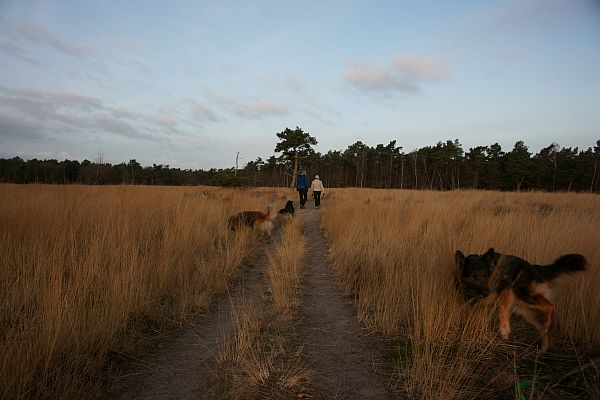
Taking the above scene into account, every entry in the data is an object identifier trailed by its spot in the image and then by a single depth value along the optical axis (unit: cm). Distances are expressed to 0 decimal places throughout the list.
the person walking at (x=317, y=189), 1808
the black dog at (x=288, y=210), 1313
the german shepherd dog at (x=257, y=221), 870
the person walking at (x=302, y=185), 1767
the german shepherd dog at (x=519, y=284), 262
